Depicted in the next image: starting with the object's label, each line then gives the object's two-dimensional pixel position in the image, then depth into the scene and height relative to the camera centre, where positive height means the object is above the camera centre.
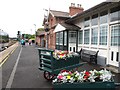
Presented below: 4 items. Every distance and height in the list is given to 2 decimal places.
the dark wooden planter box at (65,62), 3.71 -0.86
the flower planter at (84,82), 1.76 -0.79
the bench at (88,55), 6.29 -0.97
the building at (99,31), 5.15 +0.81
